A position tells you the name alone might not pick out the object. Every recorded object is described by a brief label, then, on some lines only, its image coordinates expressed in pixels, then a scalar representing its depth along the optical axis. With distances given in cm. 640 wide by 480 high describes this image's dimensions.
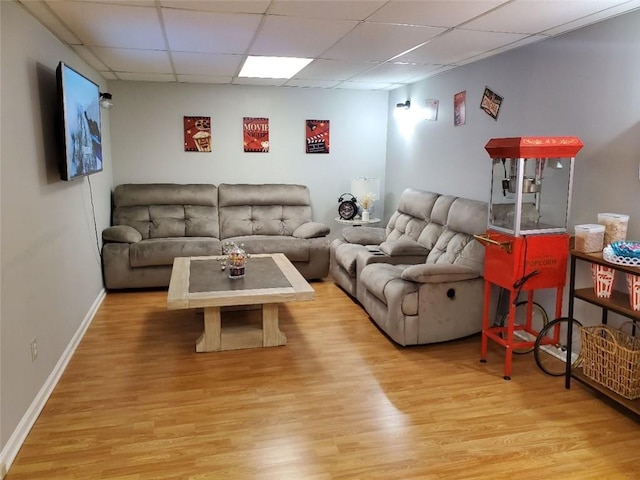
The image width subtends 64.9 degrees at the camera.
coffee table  348
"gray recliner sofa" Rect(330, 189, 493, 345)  371
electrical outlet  276
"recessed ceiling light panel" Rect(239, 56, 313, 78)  439
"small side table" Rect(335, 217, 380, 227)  603
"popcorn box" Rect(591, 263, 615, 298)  283
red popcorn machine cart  311
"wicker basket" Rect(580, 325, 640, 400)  273
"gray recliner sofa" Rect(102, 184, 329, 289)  517
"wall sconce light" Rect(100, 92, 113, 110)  484
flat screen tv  321
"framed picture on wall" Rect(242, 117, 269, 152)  614
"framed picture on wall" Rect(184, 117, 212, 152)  598
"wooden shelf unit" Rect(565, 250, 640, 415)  265
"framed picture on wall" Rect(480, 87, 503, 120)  415
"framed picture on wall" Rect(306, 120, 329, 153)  633
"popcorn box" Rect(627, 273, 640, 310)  261
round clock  626
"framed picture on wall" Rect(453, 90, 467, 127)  464
